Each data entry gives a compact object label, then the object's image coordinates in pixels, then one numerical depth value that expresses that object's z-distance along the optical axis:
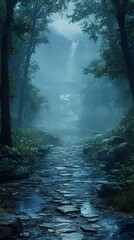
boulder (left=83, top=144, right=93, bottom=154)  18.47
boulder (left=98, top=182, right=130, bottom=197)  8.25
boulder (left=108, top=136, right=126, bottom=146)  16.08
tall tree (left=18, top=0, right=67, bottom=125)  29.75
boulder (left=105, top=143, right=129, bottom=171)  12.92
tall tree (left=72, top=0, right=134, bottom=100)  14.62
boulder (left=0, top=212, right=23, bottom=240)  5.19
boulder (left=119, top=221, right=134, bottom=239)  5.63
